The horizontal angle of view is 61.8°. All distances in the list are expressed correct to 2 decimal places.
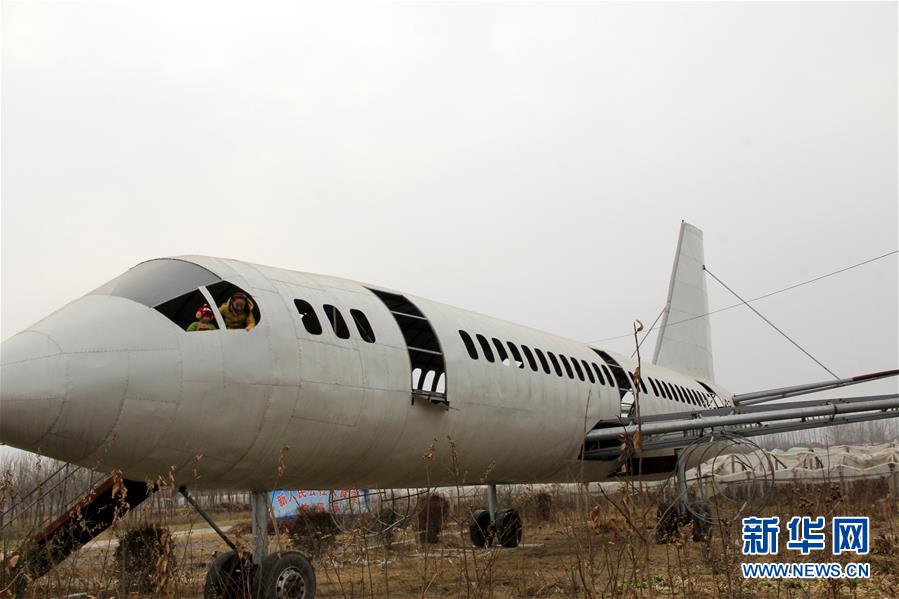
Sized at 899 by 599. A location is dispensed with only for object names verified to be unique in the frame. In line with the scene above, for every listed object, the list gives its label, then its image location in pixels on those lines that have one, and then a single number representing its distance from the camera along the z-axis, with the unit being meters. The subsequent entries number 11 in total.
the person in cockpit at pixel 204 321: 7.18
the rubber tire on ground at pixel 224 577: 7.63
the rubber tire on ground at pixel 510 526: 16.88
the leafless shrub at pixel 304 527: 18.83
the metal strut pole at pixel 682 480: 12.39
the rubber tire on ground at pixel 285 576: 7.34
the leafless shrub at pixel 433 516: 18.02
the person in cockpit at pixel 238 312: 7.51
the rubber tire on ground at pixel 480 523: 17.98
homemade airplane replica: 6.31
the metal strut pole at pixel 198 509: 6.57
